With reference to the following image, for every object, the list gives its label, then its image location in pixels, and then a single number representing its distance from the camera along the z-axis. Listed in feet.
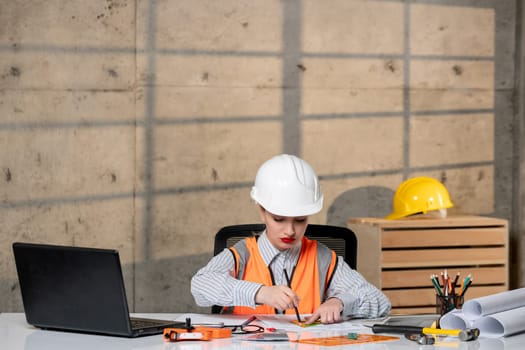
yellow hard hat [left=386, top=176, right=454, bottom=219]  26.65
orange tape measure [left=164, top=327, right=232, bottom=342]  12.74
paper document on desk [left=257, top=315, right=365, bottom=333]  13.89
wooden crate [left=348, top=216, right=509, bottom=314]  25.62
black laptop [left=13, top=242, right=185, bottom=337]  12.67
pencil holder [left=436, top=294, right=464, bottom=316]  14.68
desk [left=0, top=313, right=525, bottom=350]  12.25
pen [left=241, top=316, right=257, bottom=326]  14.12
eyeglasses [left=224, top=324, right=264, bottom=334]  13.45
